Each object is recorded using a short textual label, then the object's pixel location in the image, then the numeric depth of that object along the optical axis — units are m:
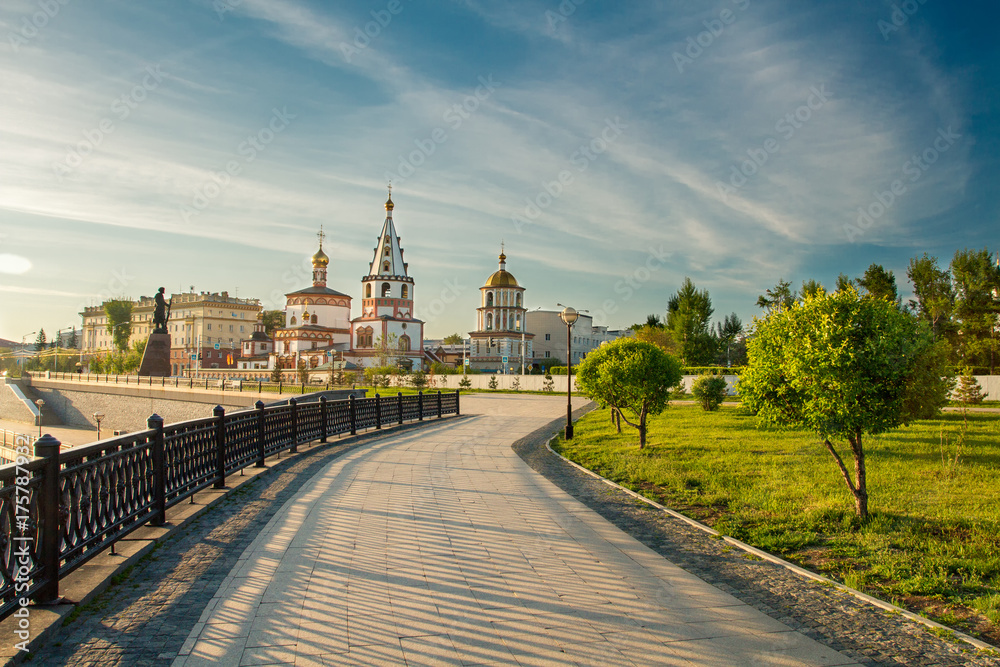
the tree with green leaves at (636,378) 12.98
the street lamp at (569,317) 15.67
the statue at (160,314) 42.53
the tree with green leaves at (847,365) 6.14
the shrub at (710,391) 20.53
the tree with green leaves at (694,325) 51.88
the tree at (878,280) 37.25
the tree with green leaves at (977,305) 33.66
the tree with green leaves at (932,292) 35.47
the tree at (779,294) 47.44
